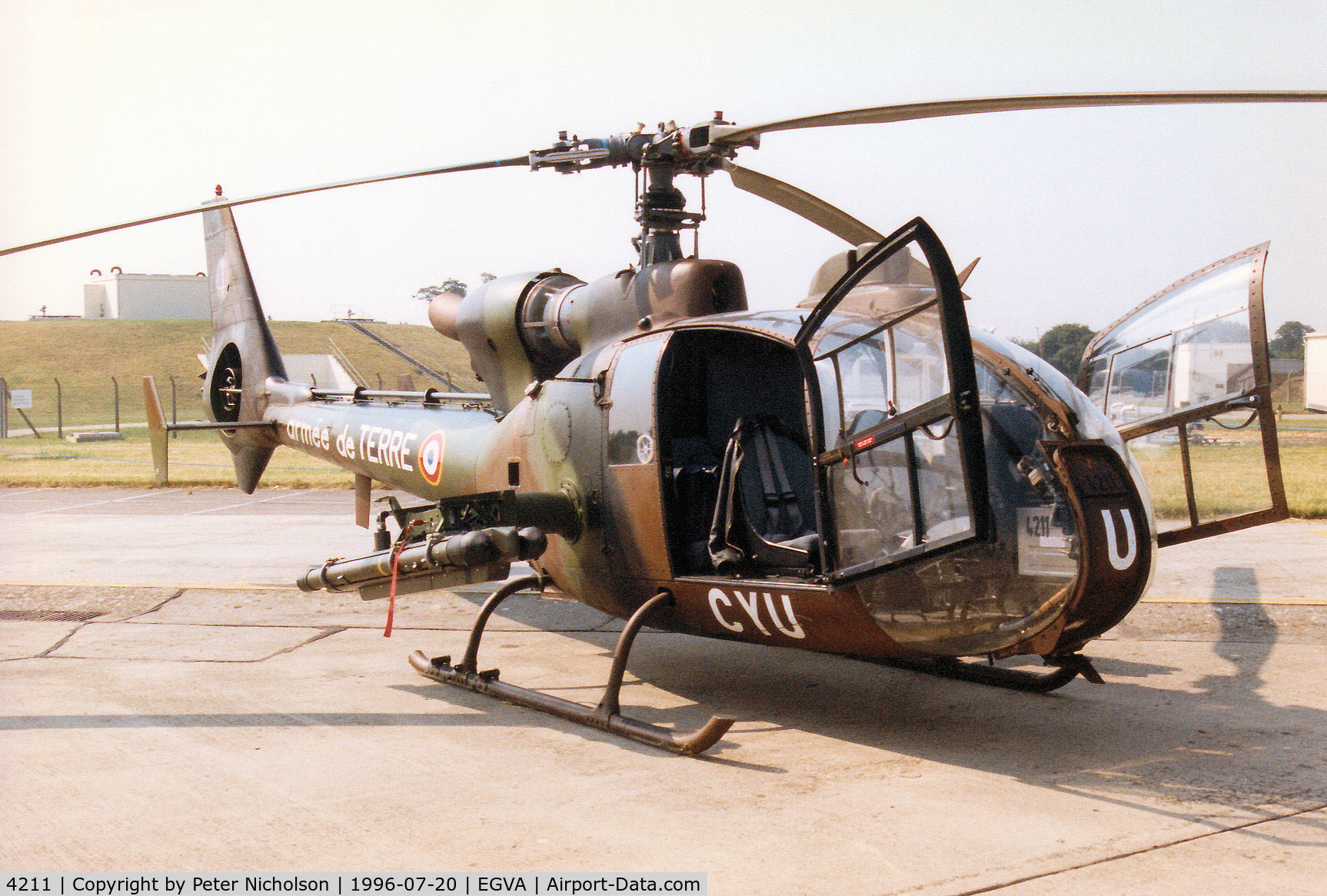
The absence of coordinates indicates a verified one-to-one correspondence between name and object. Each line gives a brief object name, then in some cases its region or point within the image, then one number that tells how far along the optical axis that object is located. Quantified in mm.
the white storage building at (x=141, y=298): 91688
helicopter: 4398
